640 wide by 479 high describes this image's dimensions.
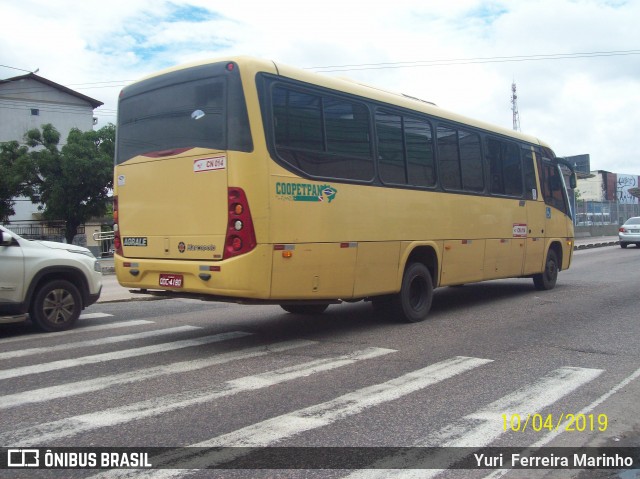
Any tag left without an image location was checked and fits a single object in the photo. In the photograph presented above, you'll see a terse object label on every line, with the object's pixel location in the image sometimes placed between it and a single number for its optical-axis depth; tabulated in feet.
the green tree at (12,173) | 96.02
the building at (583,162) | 231.30
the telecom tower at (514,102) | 238.41
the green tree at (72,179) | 95.30
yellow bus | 22.03
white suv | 26.14
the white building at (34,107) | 137.18
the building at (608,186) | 242.78
